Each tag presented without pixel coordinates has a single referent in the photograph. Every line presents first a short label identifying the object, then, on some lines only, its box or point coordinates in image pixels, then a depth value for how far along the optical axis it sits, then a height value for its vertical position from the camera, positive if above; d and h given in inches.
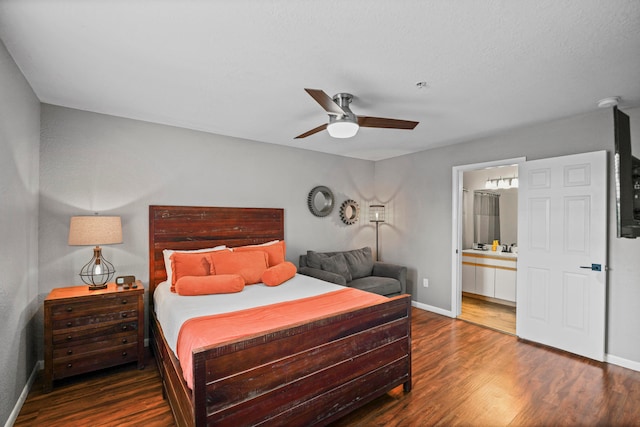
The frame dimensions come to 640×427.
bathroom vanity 182.4 -36.5
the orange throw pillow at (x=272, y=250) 144.1 -17.0
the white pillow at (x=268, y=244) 150.9 -15.0
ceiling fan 85.0 +30.4
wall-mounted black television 77.5 +9.3
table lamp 104.0 -8.3
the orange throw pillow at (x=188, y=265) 118.6 -20.3
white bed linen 90.4 -29.2
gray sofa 161.9 -31.3
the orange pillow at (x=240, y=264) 124.2 -21.0
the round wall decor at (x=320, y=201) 185.8 +8.4
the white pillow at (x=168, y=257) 125.4 -18.3
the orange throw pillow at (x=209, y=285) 109.0 -25.6
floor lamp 205.8 +1.1
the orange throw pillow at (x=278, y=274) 126.3 -25.5
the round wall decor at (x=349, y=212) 201.8 +1.7
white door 119.5 -15.1
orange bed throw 72.0 -28.7
